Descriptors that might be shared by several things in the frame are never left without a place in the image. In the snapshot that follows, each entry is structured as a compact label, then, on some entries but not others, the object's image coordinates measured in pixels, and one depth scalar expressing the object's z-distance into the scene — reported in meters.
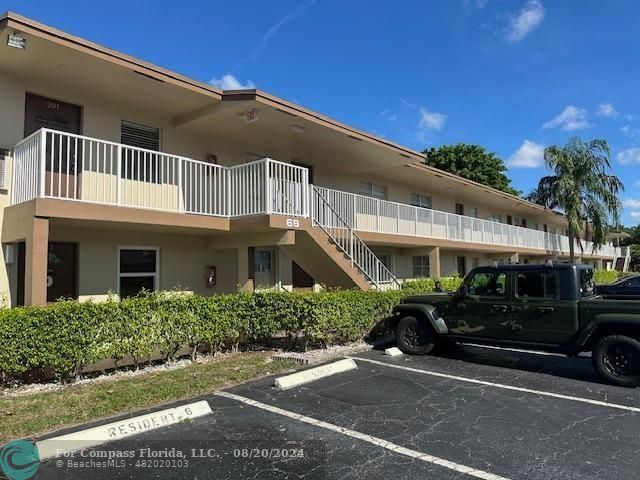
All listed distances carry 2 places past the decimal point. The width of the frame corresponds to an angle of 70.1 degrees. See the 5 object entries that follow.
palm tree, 27.41
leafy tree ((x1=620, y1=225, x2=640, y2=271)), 59.66
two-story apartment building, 8.10
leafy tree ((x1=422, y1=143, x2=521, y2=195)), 42.59
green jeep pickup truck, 6.85
